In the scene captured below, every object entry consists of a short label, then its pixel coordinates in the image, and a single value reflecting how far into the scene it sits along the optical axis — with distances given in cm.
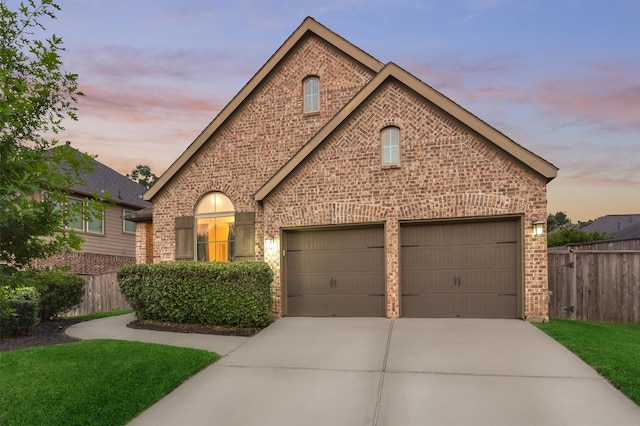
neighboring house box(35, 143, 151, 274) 1870
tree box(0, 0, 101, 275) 339
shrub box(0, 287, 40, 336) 890
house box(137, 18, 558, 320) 932
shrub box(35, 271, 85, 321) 1098
